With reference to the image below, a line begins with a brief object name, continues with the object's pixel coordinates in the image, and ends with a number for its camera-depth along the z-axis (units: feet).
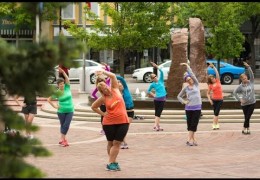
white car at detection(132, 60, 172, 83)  122.35
